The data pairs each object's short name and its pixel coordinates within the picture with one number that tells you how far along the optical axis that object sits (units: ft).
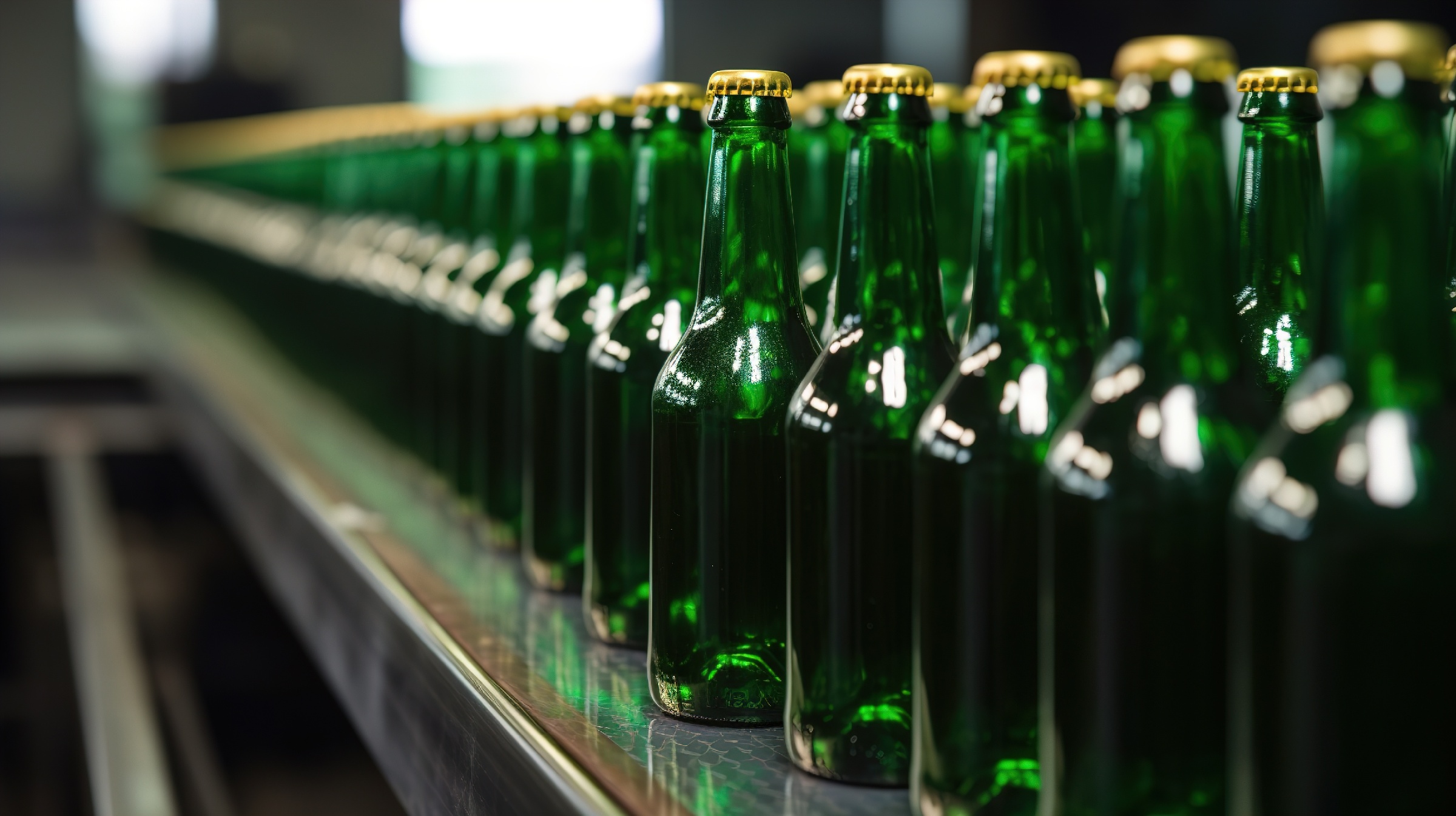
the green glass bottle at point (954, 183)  2.64
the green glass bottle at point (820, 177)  2.71
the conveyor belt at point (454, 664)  1.94
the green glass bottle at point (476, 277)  3.76
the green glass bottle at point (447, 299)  3.95
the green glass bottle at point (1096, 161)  2.44
